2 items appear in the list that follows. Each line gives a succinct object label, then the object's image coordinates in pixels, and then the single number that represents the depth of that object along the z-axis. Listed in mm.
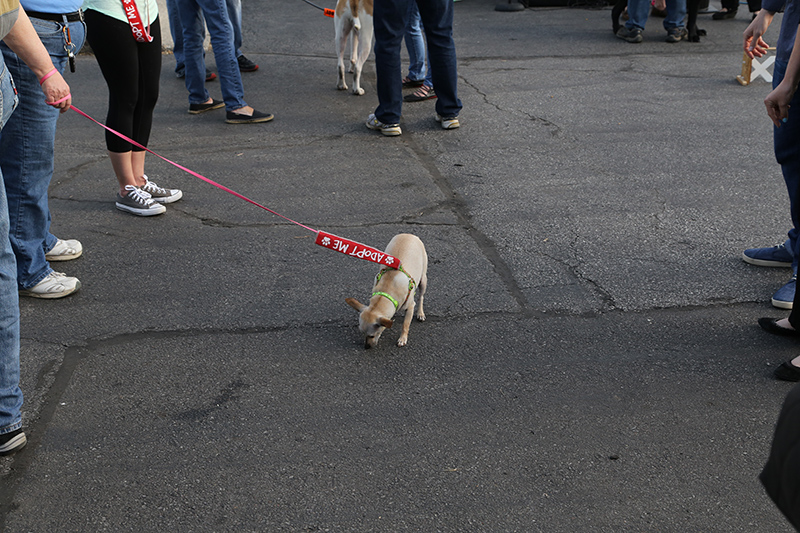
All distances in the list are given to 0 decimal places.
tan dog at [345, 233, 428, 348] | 3255
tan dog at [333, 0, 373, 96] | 7281
